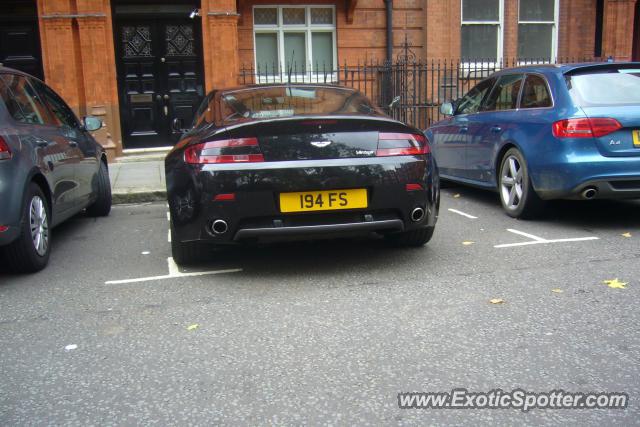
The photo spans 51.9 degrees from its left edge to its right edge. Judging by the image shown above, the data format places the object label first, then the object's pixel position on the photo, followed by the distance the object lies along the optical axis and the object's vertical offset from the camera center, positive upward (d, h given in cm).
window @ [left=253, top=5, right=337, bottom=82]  1381 +80
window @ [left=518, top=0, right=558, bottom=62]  1510 +94
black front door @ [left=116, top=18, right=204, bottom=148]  1258 +13
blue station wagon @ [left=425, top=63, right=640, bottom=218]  588 -60
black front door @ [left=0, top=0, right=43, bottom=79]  1206 +92
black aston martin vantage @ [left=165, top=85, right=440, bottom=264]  446 -67
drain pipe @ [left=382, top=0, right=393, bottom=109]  1367 +35
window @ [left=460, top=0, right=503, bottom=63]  1471 +93
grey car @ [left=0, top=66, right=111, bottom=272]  473 -66
